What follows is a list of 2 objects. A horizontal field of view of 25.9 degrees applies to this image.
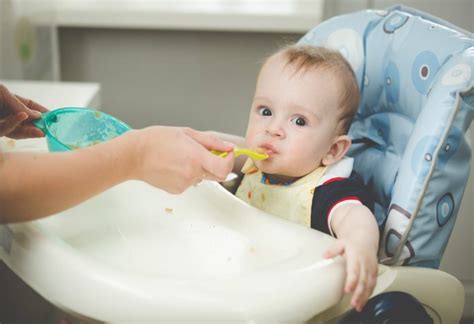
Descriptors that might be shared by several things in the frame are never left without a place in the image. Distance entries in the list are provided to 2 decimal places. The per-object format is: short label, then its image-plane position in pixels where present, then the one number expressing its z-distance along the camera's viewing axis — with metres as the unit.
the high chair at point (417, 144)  1.12
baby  1.17
